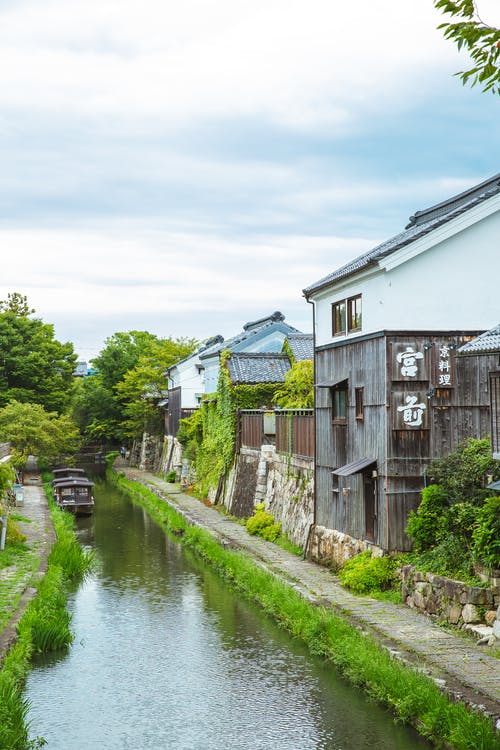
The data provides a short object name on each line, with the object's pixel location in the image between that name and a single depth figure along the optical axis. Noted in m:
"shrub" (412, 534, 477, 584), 15.21
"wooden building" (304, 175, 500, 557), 17.72
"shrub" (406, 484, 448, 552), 16.73
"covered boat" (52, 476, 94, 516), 38.75
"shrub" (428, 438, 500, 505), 15.72
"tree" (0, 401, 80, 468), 47.38
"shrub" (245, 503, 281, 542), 26.00
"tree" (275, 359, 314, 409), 30.12
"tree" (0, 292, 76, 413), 58.22
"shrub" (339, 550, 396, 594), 17.61
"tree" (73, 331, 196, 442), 61.97
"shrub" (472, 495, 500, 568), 14.32
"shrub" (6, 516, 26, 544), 25.53
